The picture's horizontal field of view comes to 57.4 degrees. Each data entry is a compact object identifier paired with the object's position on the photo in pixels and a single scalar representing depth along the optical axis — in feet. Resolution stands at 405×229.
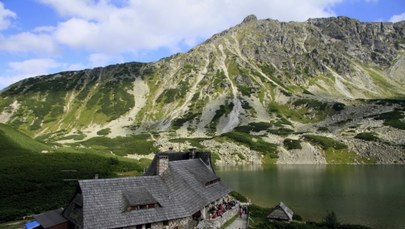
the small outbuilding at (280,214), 169.08
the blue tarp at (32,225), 130.82
